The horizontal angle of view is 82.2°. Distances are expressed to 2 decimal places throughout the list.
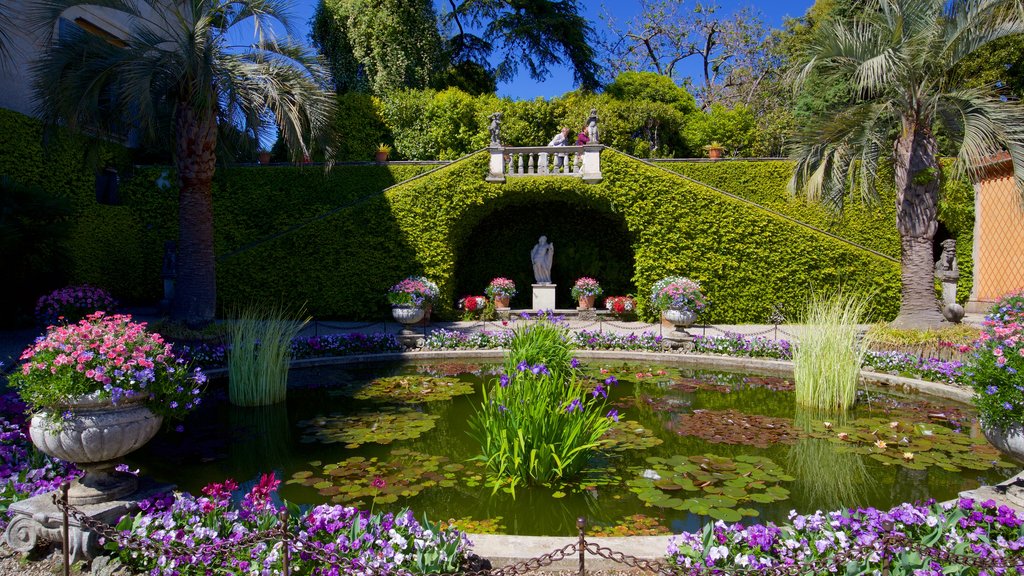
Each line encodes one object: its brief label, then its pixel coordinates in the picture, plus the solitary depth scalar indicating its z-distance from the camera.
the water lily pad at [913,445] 4.57
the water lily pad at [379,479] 3.95
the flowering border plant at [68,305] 9.65
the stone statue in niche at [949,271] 11.84
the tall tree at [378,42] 18.81
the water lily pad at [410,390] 6.79
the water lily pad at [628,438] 4.99
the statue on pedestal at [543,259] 14.54
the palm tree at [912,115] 8.15
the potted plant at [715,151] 16.58
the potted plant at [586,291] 14.29
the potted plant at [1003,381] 3.22
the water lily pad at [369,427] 5.21
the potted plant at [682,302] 10.14
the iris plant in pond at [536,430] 3.91
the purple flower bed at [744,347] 8.88
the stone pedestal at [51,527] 2.93
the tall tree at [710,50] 26.66
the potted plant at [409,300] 10.80
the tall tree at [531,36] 21.89
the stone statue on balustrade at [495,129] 13.83
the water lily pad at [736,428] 5.24
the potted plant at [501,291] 14.10
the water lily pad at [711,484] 3.79
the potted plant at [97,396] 3.16
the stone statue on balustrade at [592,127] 13.65
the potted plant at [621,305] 14.02
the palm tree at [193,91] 8.27
